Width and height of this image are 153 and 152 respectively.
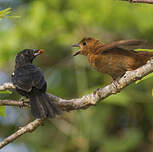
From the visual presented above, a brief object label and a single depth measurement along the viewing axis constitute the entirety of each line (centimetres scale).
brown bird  891
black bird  817
